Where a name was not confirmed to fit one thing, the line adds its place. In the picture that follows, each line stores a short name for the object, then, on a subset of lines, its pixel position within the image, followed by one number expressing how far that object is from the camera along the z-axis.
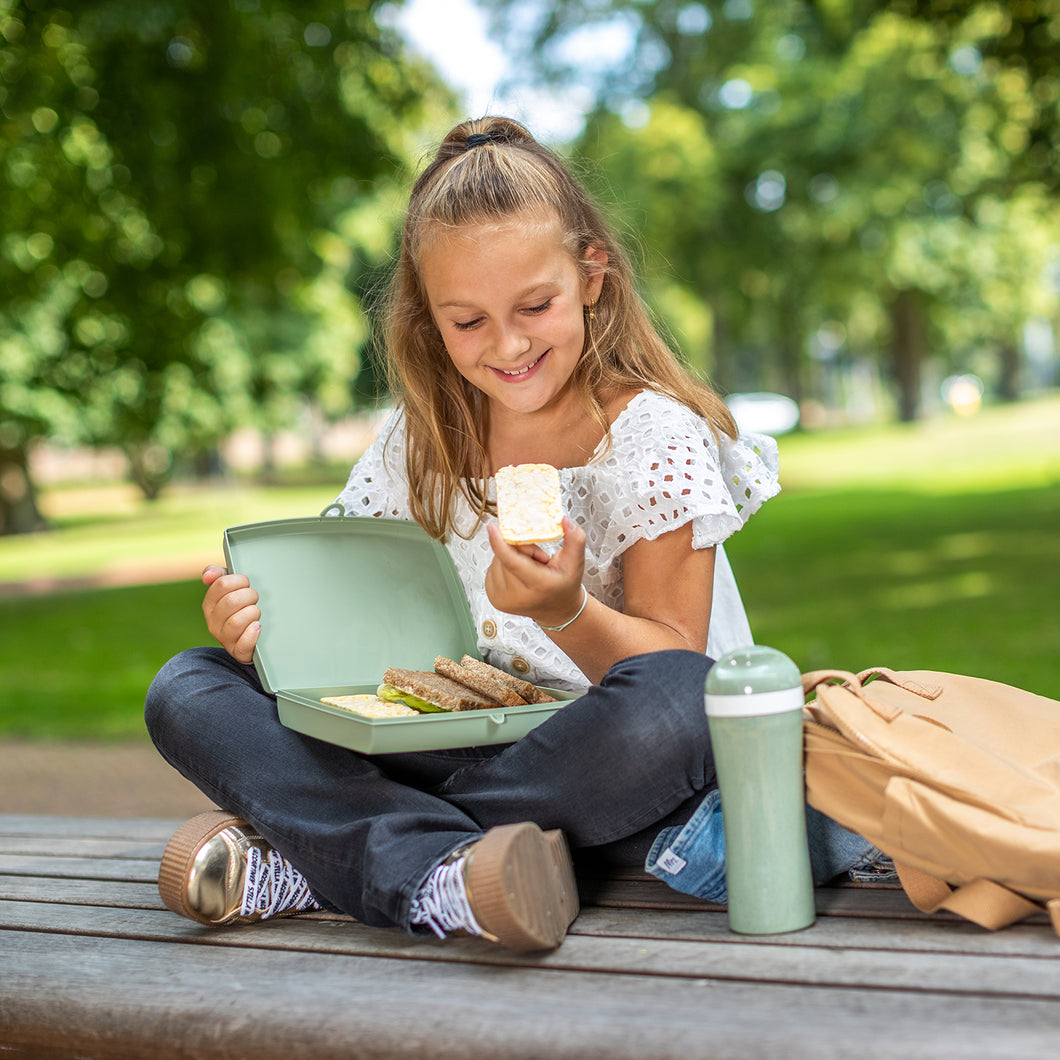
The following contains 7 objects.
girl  2.14
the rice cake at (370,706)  2.27
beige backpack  1.85
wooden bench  1.61
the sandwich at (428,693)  2.29
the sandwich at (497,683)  2.42
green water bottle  1.90
